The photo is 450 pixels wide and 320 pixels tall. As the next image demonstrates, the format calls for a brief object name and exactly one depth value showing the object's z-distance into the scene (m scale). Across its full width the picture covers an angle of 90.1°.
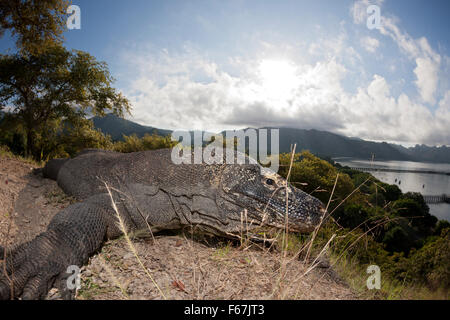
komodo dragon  2.23
